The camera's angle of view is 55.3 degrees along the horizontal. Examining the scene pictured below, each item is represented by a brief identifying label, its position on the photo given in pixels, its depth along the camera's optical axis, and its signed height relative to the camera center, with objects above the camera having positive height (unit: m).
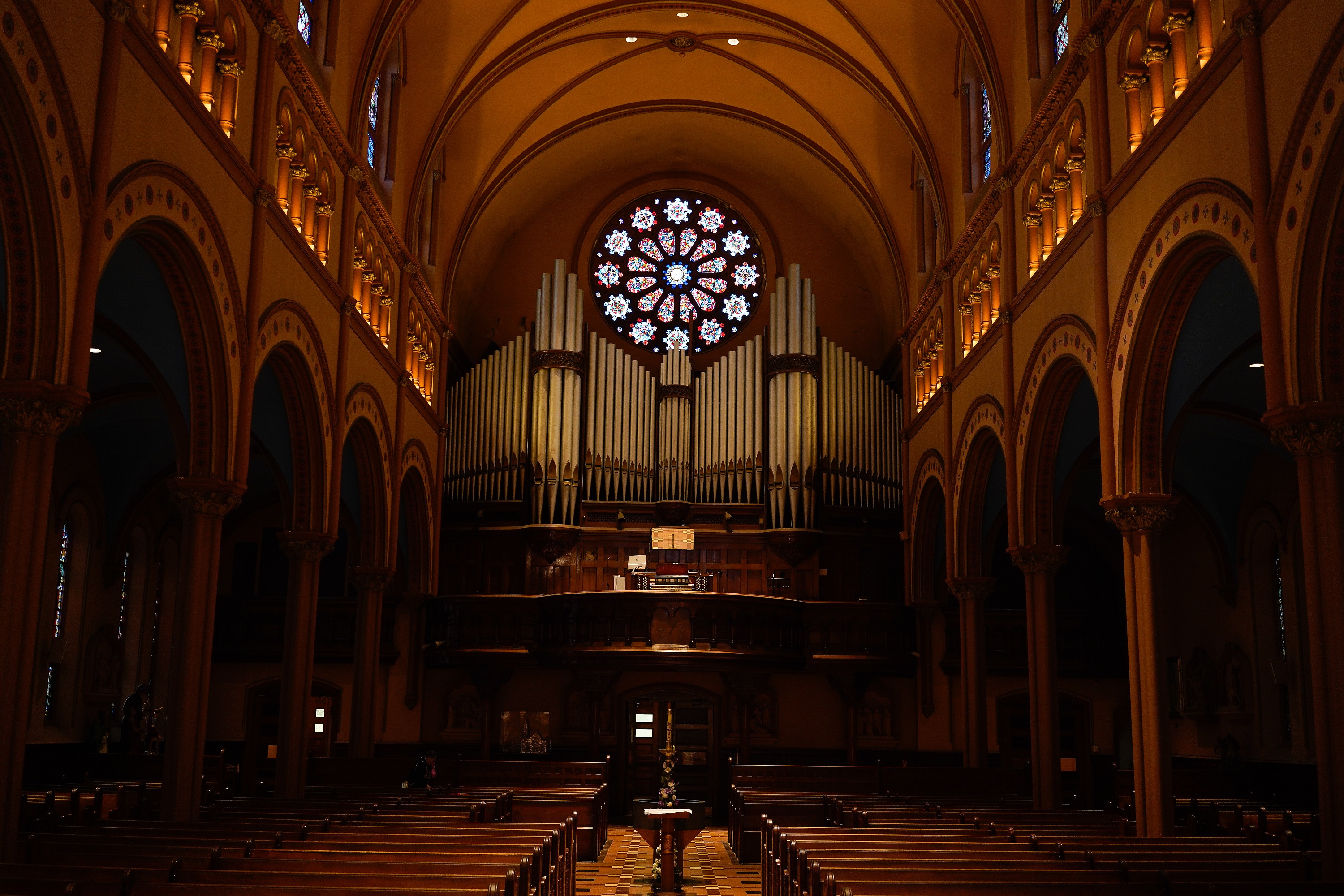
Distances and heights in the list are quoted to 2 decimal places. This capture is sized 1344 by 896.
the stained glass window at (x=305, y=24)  18.19 +9.23
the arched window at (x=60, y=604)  23.75 +1.34
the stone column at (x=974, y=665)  21.97 +0.46
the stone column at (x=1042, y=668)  17.77 +0.35
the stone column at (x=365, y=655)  22.89 +0.46
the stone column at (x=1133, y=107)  14.78 +6.75
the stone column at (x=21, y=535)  10.31 +1.15
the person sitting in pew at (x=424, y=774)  19.38 -1.37
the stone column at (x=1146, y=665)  14.12 +0.33
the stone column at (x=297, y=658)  18.05 +0.32
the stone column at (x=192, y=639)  14.09 +0.45
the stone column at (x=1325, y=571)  10.27 +1.03
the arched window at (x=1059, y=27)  17.86 +9.26
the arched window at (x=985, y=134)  22.03 +9.47
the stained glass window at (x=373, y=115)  22.28 +9.70
